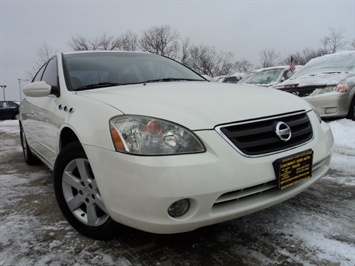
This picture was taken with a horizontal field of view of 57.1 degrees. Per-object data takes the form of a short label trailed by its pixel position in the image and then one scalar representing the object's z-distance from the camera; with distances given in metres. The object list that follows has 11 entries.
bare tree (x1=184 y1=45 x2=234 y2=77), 47.19
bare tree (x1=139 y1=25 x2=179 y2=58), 42.22
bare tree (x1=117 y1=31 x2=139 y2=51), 38.69
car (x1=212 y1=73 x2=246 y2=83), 14.82
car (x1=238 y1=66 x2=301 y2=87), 9.22
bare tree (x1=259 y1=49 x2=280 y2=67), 57.09
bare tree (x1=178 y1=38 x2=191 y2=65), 46.00
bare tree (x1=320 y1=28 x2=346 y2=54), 50.03
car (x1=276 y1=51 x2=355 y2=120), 5.76
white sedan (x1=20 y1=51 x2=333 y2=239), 1.68
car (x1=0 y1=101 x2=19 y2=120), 19.30
